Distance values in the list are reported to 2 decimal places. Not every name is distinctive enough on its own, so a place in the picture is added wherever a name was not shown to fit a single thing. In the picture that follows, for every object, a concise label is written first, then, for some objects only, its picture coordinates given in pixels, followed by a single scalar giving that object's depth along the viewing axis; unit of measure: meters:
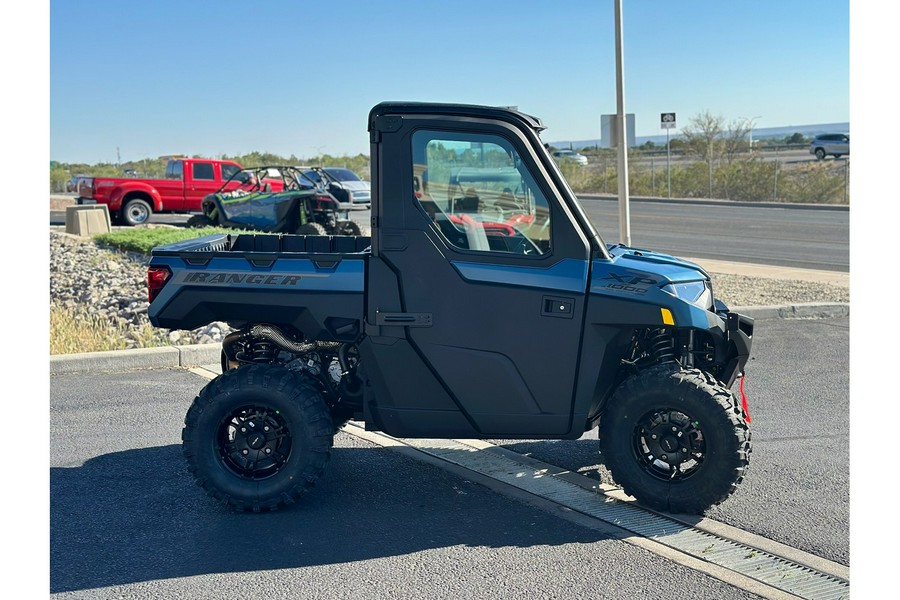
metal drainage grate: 4.54
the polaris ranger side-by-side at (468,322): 5.32
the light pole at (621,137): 14.23
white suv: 56.19
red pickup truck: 27.38
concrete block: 23.20
